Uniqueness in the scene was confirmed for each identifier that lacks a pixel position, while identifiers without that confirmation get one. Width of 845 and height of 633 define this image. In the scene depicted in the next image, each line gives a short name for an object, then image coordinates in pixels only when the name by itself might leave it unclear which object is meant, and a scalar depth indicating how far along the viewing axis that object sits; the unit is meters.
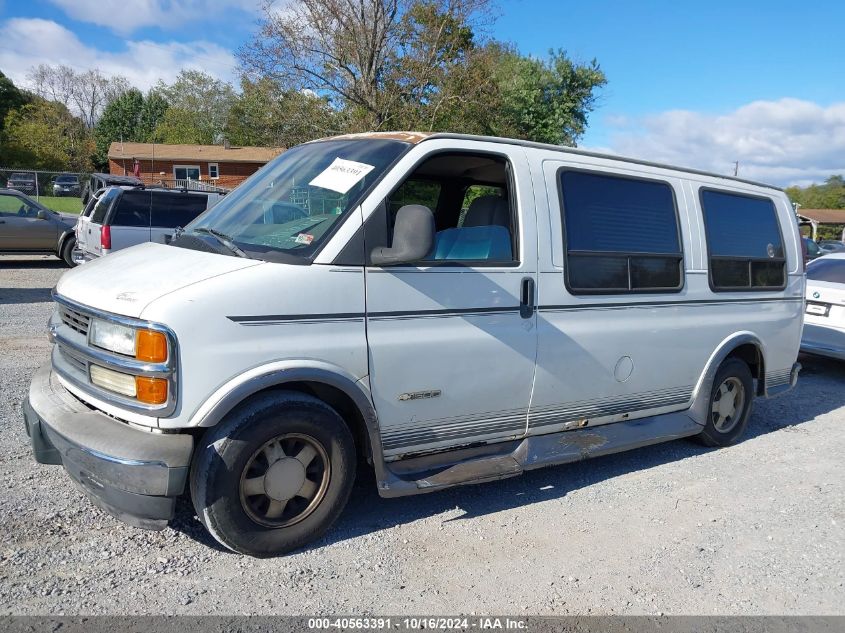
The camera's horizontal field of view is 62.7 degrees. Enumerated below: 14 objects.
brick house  48.50
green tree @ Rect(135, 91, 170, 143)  68.12
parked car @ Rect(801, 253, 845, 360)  8.78
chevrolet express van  3.33
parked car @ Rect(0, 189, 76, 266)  15.80
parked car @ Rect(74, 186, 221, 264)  12.88
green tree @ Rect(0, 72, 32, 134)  58.09
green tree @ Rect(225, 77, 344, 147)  22.31
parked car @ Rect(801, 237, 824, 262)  15.35
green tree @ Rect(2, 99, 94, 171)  49.56
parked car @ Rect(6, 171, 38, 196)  35.21
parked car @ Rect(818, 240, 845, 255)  26.65
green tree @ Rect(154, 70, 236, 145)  64.31
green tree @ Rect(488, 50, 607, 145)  25.89
